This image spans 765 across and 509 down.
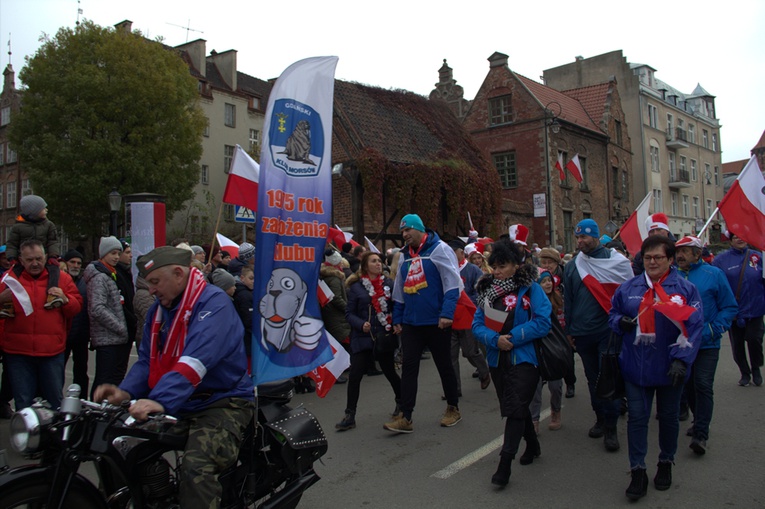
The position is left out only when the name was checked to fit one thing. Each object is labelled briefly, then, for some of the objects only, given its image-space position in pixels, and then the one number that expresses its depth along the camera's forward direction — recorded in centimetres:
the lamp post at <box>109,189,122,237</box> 1878
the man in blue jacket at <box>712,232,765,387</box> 771
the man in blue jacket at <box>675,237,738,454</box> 536
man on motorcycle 312
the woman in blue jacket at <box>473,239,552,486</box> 465
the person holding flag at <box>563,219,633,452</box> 581
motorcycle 281
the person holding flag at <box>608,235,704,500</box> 438
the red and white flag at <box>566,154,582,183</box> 2297
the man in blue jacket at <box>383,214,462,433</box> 598
